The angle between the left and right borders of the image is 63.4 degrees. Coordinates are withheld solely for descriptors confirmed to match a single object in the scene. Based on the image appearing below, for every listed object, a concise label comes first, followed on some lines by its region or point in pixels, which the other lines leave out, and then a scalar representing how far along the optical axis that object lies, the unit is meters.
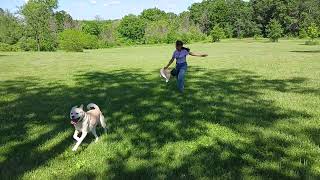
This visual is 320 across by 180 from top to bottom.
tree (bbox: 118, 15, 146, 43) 84.86
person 10.12
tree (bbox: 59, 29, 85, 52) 43.95
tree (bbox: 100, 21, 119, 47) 77.52
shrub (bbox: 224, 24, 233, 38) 83.76
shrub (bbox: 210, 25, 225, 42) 72.36
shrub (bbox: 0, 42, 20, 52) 46.73
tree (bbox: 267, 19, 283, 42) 61.57
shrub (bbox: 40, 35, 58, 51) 51.55
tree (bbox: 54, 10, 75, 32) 82.43
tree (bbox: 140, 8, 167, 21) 105.88
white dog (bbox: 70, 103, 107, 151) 5.07
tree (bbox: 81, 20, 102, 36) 82.91
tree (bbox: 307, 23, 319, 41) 46.56
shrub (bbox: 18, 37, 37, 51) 50.24
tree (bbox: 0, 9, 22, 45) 51.55
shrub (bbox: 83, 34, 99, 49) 54.25
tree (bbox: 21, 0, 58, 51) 49.18
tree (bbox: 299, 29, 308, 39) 59.81
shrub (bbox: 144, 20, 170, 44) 76.91
